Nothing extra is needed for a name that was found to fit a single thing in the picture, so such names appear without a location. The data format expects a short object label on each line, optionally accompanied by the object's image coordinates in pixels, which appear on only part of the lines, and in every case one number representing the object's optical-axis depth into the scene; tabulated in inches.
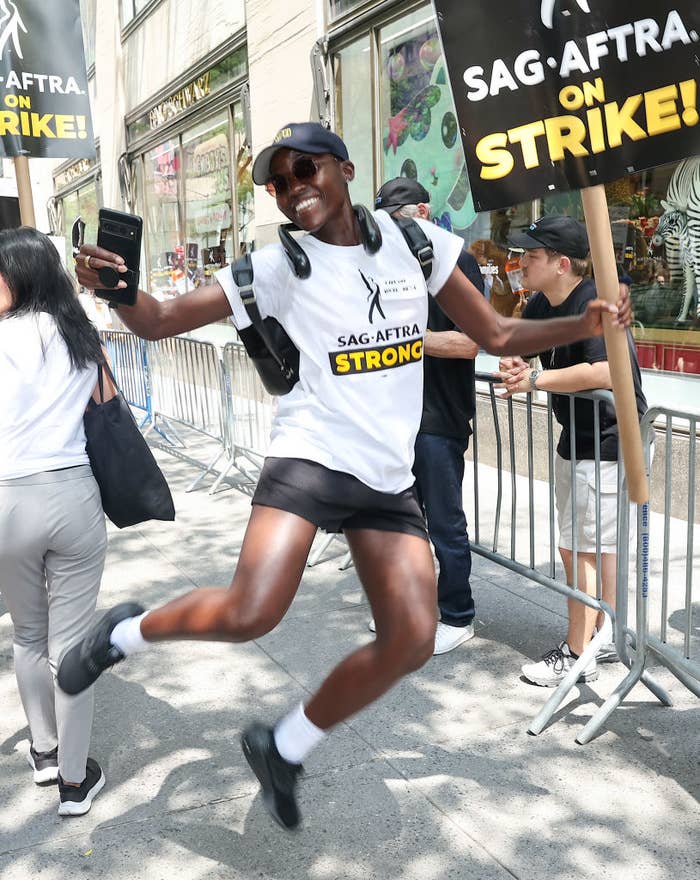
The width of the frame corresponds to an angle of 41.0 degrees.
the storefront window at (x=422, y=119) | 345.4
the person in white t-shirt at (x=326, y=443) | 105.0
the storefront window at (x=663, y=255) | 262.8
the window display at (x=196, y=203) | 533.0
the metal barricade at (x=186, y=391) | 347.9
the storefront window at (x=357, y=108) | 394.6
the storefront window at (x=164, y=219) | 645.9
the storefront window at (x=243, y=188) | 514.3
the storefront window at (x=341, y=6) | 388.3
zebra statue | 259.9
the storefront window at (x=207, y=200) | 554.3
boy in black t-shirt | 149.7
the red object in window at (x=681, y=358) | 264.5
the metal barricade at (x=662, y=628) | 129.5
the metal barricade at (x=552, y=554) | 144.4
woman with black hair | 120.3
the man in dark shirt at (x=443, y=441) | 169.9
